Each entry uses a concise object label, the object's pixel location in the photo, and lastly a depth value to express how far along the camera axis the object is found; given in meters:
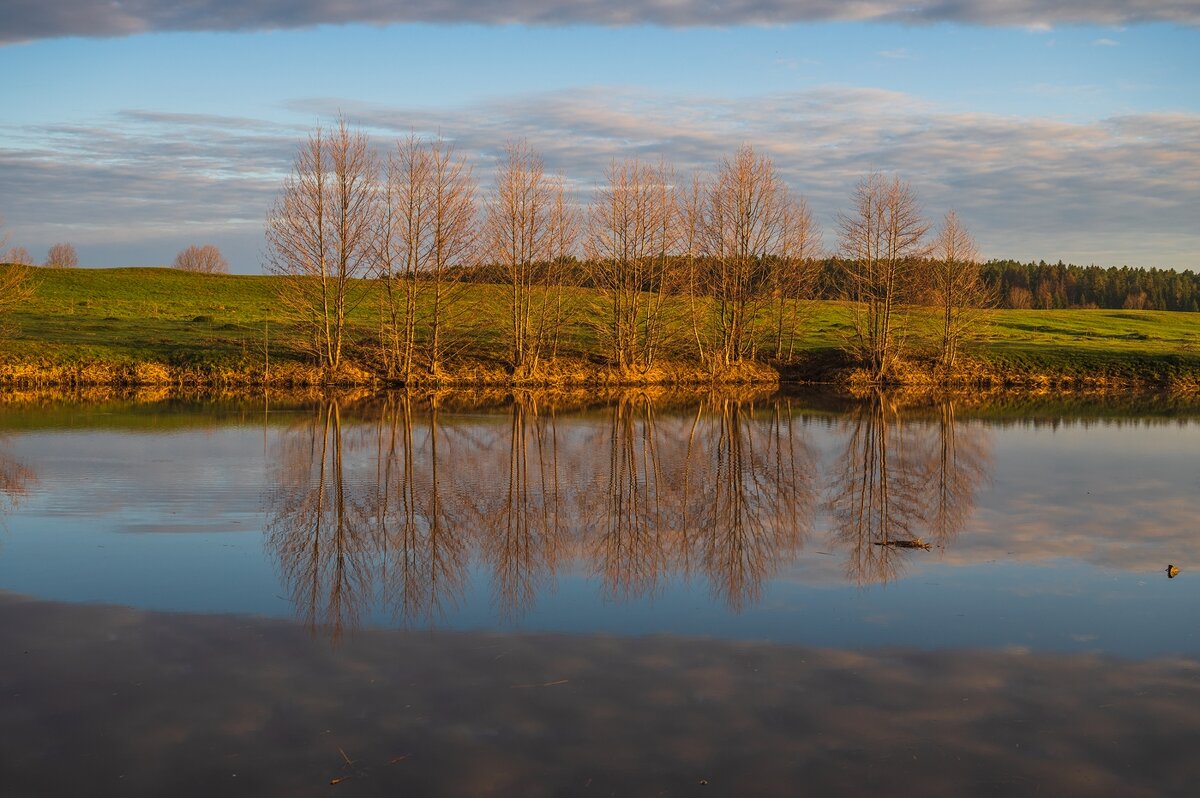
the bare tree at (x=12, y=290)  42.45
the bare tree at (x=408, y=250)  45.53
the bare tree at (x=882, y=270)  52.75
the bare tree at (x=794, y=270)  56.50
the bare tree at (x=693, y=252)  53.03
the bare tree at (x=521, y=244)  48.09
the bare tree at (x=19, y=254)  66.21
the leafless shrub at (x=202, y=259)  123.04
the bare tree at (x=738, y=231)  53.75
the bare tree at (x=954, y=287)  55.19
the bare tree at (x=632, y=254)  50.97
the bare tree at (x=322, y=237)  44.53
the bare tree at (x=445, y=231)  45.66
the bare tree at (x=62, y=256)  120.31
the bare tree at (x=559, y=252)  49.12
